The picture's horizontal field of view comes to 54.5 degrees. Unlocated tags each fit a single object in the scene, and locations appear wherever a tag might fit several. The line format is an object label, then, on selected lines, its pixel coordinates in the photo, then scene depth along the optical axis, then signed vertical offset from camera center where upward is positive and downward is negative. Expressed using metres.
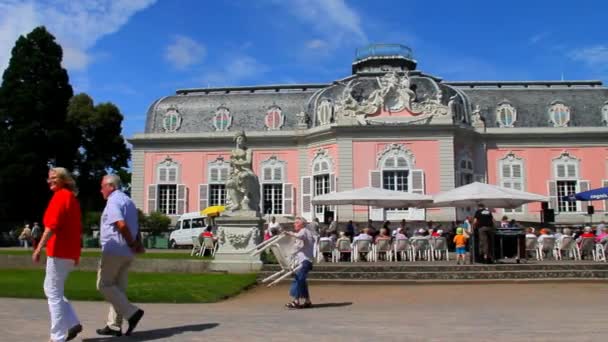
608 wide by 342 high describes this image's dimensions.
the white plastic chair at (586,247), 16.31 -0.65
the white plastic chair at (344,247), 16.28 -0.61
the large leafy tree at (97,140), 40.44 +6.10
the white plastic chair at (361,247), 16.17 -0.61
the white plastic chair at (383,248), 16.53 -0.65
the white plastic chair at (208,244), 18.62 -0.60
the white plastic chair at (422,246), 16.80 -0.61
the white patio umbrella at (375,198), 18.66 +0.84
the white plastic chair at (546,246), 16.44 -0.62
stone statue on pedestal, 14.91 +1.02
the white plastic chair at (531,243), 16.58 -0.53
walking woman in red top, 5.16 -0.25
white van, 30.28 -0.17
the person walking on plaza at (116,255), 5.75 -0.29
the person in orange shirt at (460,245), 15.06 -0.53
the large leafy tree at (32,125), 33.88 +6.14
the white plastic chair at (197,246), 20.11 -0.70
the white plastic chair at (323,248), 16.47 -0.64
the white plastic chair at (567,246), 16.48 -0.62
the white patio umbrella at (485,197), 16.48 +0.77
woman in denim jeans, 8.56 -0.55
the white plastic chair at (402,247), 16.34 -0.62
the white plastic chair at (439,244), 16.74 -0.56
